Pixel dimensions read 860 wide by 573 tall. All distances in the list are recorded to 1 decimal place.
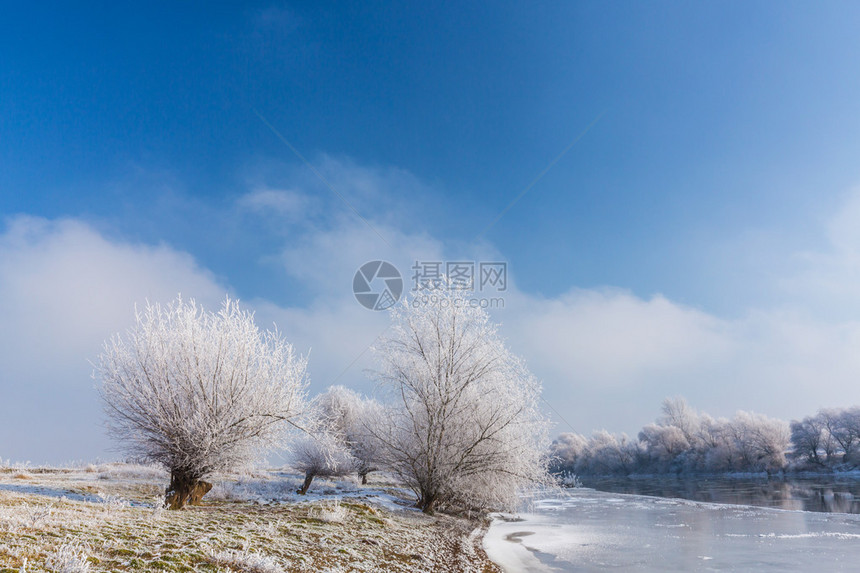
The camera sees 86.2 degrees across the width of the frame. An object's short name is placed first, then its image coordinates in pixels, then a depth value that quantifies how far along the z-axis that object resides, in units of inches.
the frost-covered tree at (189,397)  571.5
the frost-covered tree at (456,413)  857.5
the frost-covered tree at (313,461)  1221.1
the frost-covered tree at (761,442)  2714.1
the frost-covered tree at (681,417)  3949.6
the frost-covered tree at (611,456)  3709.9
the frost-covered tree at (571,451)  4271.2
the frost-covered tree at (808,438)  2667.3
